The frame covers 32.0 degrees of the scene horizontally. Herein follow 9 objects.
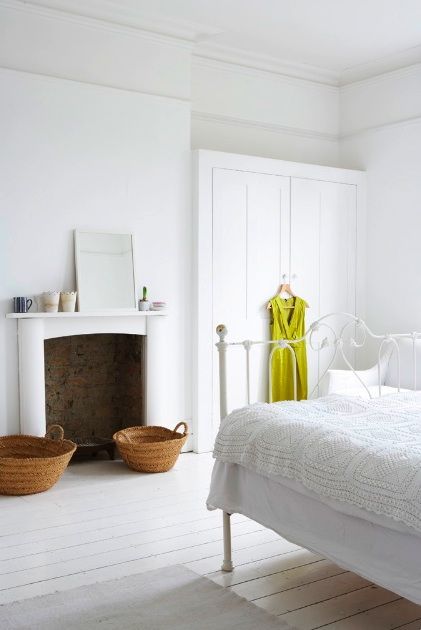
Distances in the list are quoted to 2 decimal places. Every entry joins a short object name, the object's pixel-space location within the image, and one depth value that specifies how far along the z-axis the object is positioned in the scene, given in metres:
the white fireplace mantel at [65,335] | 4.54
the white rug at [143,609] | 2.63
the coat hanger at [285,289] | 5.56
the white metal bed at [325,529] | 2.23
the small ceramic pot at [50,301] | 4.56
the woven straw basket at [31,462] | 4.11
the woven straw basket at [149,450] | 4.61
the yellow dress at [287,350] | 5.45
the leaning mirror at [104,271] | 4.75
